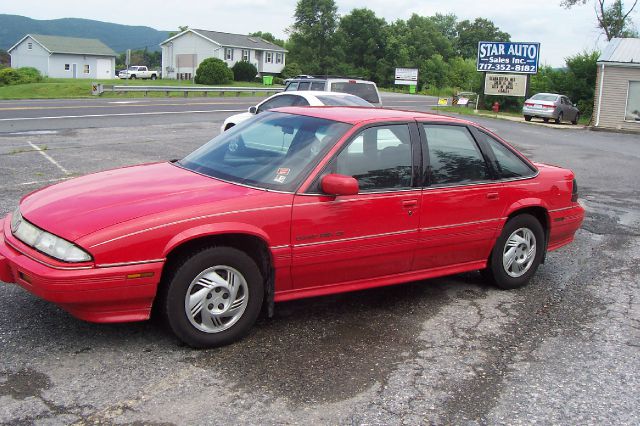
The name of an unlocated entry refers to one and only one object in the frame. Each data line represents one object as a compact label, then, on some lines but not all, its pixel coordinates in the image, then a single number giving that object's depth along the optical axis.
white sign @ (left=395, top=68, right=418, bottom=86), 71.62
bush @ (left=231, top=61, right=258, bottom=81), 66.06
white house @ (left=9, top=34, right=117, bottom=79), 85.19
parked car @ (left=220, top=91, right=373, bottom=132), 13.31
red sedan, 4.12
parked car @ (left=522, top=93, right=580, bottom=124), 33.47
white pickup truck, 79.56
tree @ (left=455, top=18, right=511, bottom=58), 122.31
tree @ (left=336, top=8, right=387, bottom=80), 90.38
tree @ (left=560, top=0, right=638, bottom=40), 60.31
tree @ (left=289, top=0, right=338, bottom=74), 91.75
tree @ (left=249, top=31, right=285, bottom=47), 110.51
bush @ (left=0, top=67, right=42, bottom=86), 49.41
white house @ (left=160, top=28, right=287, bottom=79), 79.19
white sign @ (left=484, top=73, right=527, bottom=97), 37.84
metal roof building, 32.25
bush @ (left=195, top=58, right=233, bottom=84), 55.41
